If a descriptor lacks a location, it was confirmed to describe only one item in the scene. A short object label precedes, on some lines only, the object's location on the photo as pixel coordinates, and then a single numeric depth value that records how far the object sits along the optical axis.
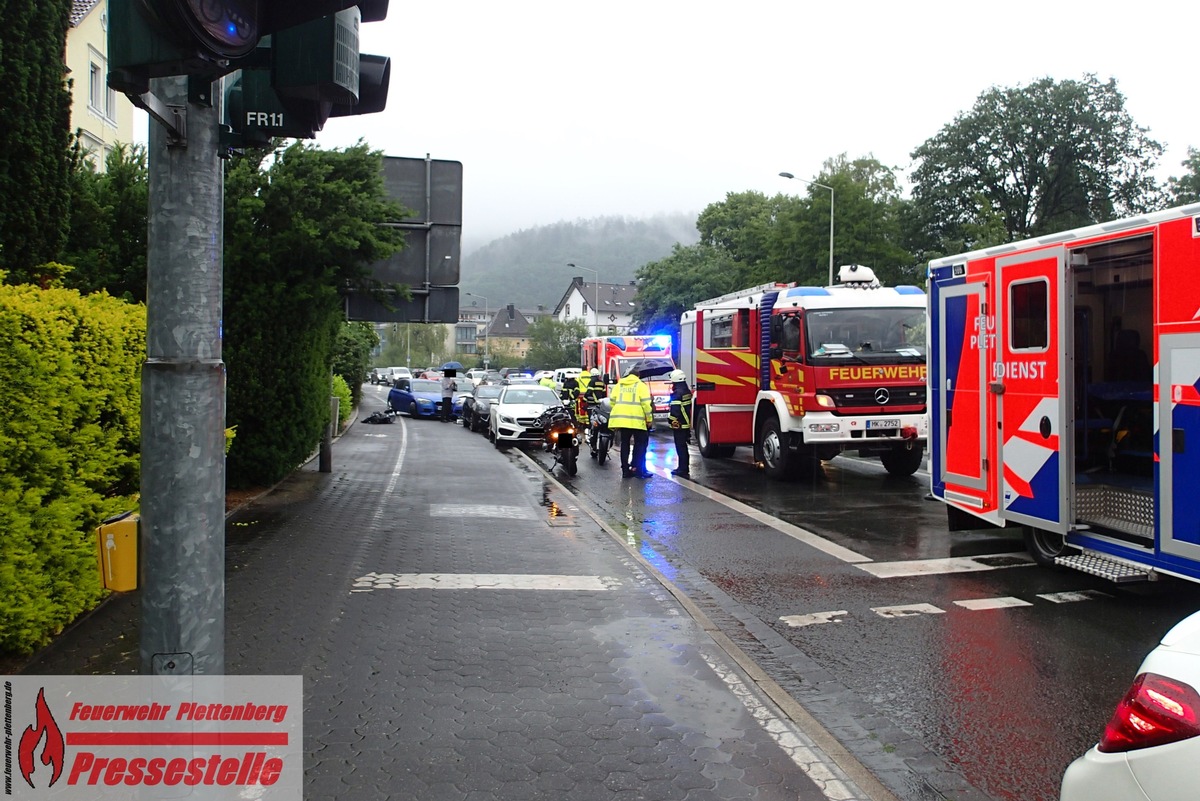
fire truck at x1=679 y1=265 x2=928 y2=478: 14.06
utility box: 3.20
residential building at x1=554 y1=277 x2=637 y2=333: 134.75
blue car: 37.09
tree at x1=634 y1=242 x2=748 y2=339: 63.22
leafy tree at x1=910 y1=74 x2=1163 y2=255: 51.50
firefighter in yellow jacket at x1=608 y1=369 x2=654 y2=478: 16.23
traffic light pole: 3.18
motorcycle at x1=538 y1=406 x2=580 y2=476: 17.20
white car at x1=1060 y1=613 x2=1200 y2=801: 2.61
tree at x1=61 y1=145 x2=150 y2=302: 11.25
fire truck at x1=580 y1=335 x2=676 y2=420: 31.30
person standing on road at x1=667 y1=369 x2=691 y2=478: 16.14
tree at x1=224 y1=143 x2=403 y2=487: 12.38
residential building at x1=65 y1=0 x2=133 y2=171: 27.11
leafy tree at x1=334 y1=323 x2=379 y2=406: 31.72
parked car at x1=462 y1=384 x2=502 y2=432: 28.77
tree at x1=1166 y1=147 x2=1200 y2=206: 50.91
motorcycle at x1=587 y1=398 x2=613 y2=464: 18.58
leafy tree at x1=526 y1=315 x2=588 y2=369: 84.31
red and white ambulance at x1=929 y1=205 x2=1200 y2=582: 6.75
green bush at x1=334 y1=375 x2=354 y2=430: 26.94
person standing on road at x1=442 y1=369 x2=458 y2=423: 36.22
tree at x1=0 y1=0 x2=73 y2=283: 8.16
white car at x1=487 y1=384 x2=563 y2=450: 23.33
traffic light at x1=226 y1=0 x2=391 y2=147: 3.18
